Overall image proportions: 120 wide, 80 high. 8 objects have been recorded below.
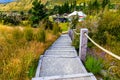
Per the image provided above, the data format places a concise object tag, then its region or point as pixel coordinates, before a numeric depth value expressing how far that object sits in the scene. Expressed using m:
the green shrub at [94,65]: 2.15
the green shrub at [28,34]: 3.63
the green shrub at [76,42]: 3.73
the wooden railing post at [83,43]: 2.59
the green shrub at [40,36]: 3.82
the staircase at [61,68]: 1.94
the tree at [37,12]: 9.63
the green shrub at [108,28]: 3.58
